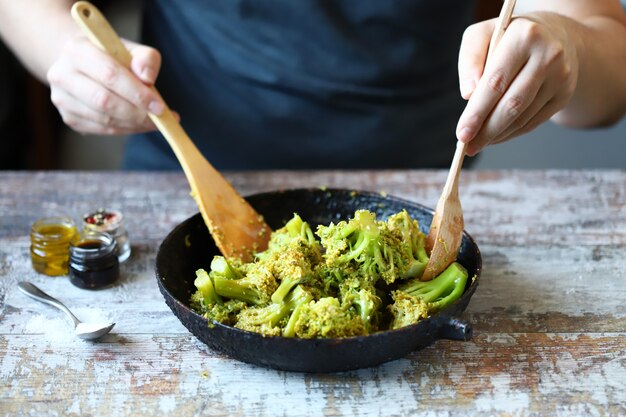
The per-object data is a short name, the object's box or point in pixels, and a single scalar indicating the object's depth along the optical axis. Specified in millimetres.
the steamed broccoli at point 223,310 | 1167
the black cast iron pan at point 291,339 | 1050
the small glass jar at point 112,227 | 1480
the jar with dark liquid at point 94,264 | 1363
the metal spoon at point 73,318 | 1222
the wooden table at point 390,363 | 1088
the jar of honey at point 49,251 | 1418
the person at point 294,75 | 1567
